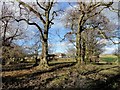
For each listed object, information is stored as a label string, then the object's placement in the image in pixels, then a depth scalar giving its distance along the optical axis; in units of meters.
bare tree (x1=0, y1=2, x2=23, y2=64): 10.61
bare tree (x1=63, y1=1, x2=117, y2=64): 9.24
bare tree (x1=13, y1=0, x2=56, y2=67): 8.96
